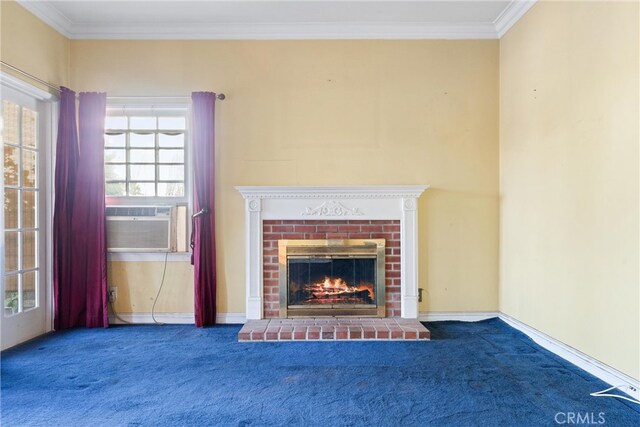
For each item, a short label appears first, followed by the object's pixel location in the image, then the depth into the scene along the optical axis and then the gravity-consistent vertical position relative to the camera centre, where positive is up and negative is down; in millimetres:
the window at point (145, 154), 3221 +549
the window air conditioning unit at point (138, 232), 3133 -166
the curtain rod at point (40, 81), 2564 +1068
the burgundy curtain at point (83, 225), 3033 -103
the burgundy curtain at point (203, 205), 3074 +77
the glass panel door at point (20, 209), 2645 +33
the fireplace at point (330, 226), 3064 -108
